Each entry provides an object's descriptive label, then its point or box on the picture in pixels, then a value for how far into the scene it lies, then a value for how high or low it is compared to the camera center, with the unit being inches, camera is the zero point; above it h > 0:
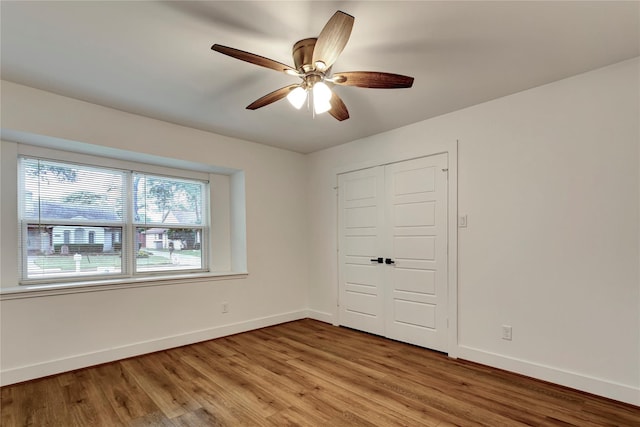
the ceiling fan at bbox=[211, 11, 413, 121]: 66.2 +34.1
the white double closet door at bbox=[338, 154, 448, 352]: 135.6 -18.8
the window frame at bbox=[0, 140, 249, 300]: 115.5 +0.5
